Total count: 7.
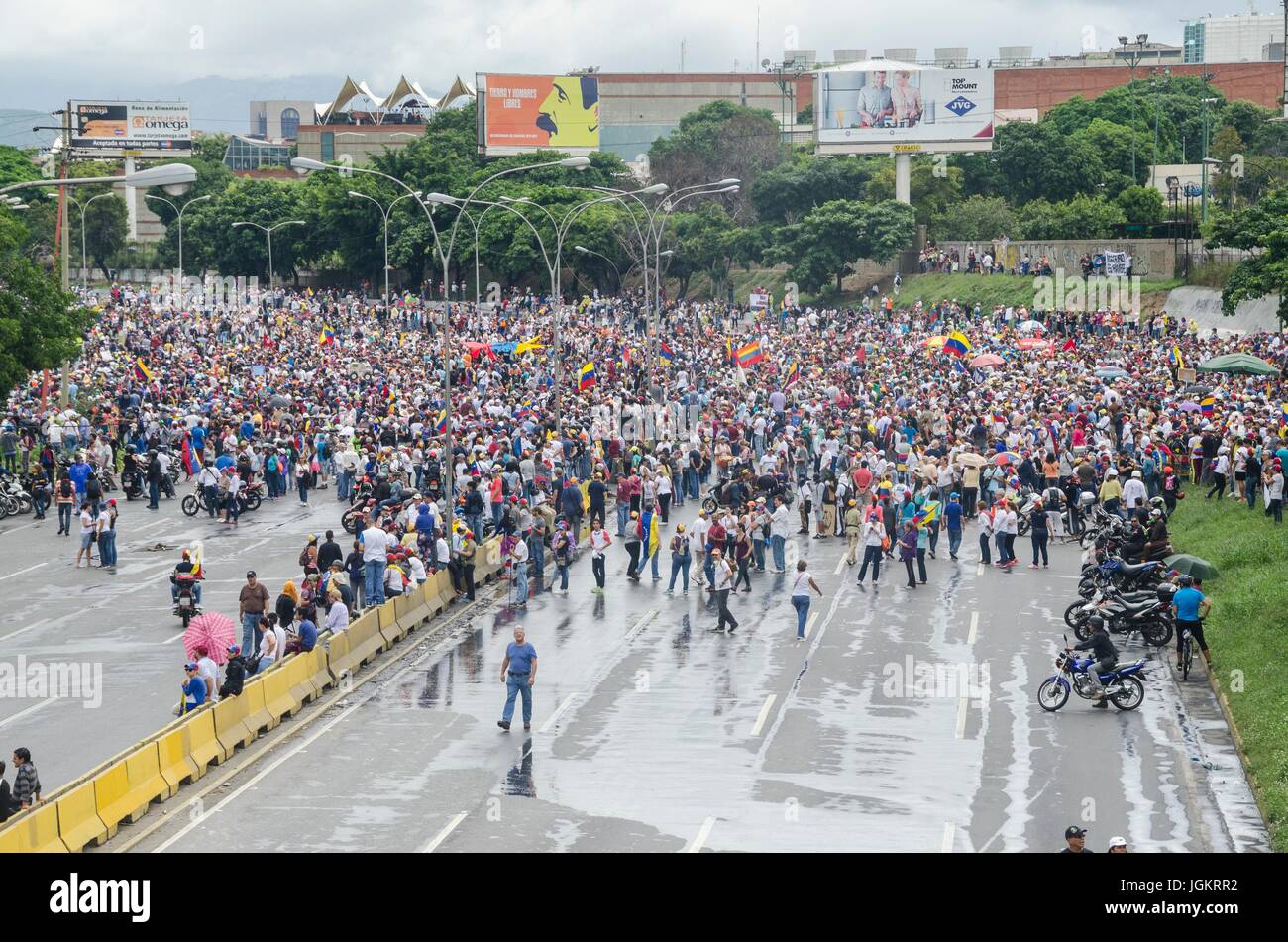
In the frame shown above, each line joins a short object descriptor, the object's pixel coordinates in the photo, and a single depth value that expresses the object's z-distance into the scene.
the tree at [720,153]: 115.94
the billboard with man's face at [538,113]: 120.56
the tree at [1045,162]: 94.75
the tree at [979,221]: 88.88
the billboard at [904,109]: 95.06
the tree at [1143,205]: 81.62
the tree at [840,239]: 87.44
